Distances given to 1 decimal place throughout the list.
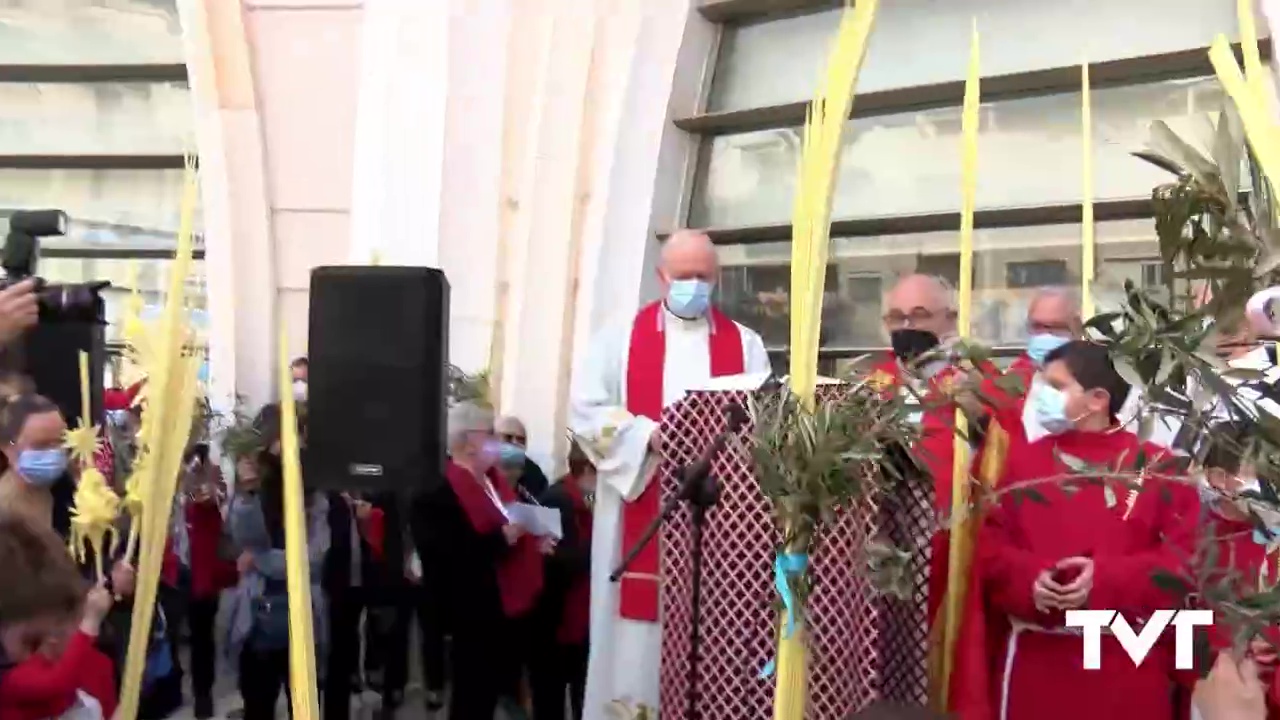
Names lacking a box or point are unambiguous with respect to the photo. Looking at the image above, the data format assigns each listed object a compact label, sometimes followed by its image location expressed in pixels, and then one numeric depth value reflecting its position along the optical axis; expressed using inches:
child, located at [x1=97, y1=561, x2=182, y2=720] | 140.2
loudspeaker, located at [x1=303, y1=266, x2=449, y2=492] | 143.2
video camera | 140.2
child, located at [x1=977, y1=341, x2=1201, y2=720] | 104.8
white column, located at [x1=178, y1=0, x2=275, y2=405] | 336.8
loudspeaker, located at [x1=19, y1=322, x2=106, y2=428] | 149.0
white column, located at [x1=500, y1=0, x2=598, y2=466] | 293.9
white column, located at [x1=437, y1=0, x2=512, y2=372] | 301.0
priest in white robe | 142.9
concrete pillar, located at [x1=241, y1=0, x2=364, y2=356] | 332.2
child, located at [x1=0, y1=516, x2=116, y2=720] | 80.7
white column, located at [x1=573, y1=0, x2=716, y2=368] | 289.4
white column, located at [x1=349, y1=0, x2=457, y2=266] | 301.9
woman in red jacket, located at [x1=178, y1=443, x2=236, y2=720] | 227.1
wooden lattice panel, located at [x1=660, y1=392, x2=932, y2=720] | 110.0
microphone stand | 109.7
